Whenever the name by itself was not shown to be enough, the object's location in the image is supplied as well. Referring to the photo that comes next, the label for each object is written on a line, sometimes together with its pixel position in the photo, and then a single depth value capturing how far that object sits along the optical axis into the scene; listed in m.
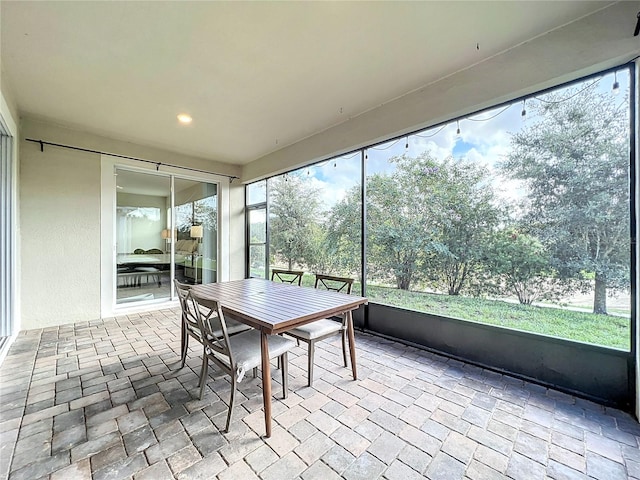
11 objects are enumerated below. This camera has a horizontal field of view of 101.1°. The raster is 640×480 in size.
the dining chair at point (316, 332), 2.24
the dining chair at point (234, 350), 1.74
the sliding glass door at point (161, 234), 4.52
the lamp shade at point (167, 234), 4.97
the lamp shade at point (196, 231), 5.29
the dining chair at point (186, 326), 2.19
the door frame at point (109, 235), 4.12
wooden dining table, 1.74
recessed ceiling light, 3.42
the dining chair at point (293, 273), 3.42
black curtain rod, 3.62
